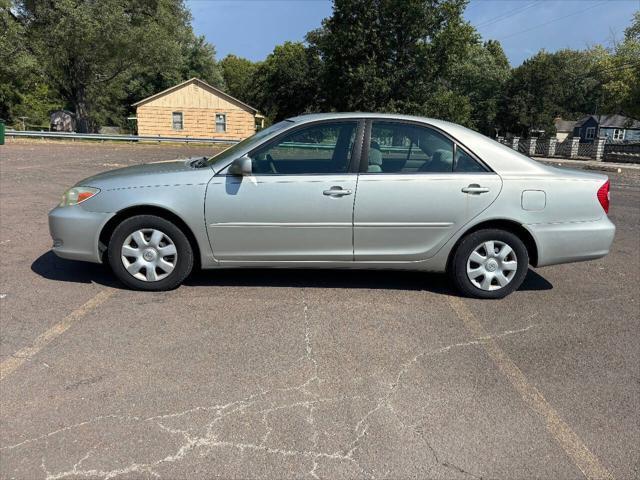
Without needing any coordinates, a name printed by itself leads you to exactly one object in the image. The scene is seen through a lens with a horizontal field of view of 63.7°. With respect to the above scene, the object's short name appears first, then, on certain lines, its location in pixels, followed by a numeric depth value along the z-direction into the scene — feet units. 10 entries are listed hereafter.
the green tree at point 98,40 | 97.04
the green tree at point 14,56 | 96.58
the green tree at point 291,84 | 177.88
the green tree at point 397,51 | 122.01
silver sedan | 14.70
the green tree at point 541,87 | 218.18
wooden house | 124.36
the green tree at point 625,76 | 143.54
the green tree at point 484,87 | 228.43
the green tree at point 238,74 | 259.60
